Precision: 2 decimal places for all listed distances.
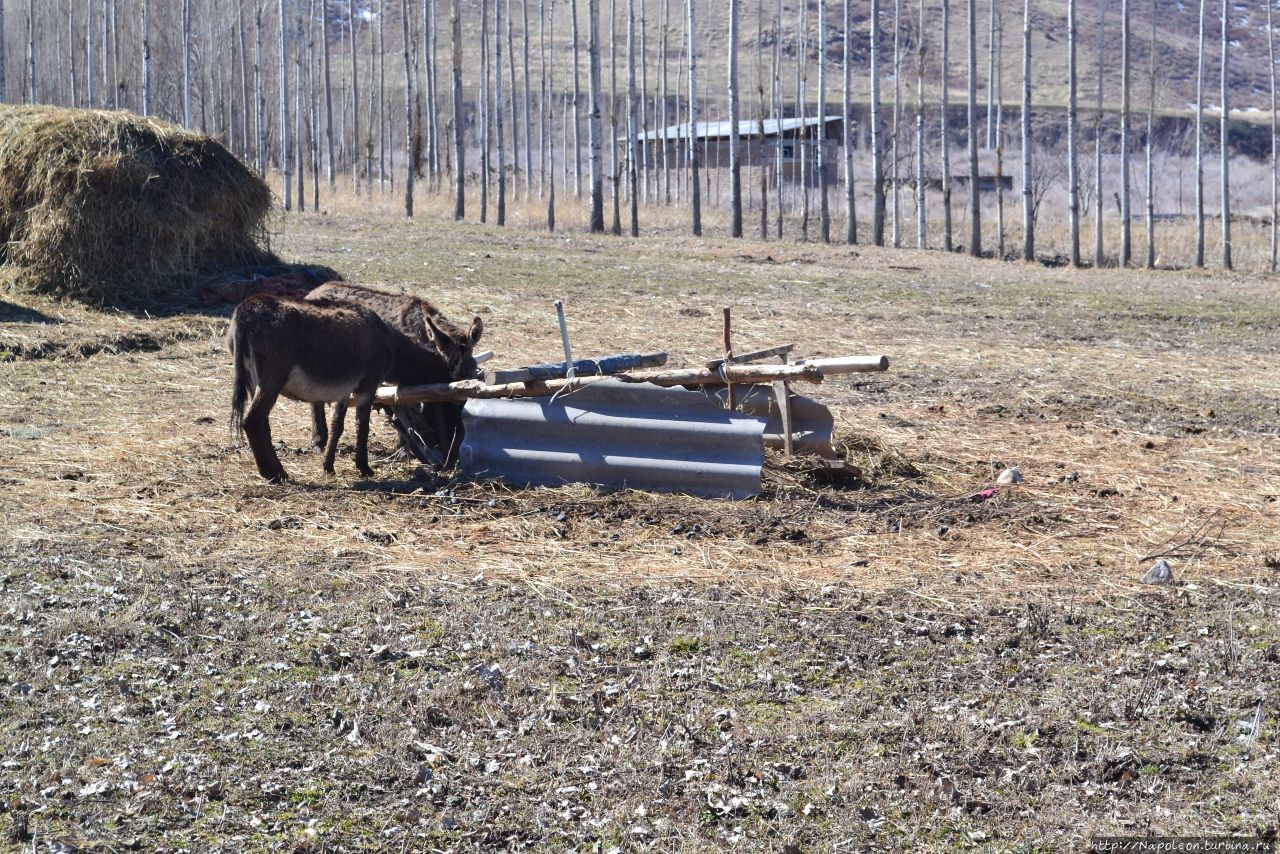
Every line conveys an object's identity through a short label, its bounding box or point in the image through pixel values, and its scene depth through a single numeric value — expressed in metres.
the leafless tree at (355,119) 48.53
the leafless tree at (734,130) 32.28
